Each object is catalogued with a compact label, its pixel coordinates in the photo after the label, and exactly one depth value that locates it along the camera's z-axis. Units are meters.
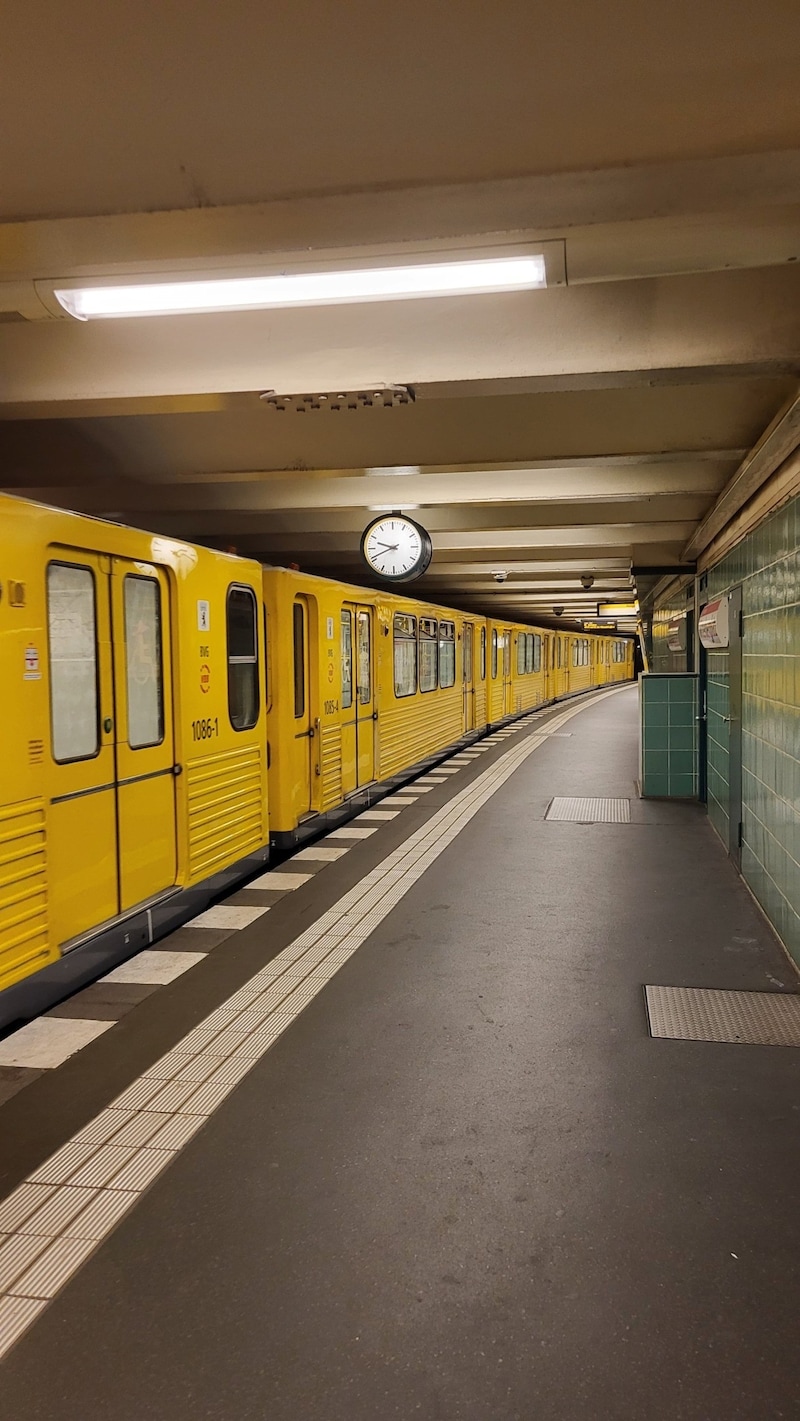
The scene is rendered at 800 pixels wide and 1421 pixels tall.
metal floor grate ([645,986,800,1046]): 3.79
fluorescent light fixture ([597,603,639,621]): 20.69
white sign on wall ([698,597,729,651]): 6.64
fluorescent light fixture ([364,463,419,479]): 5.61
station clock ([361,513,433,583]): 7.31
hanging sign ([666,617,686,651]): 11.03
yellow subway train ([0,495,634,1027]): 3.85
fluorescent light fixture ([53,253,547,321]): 2.84
